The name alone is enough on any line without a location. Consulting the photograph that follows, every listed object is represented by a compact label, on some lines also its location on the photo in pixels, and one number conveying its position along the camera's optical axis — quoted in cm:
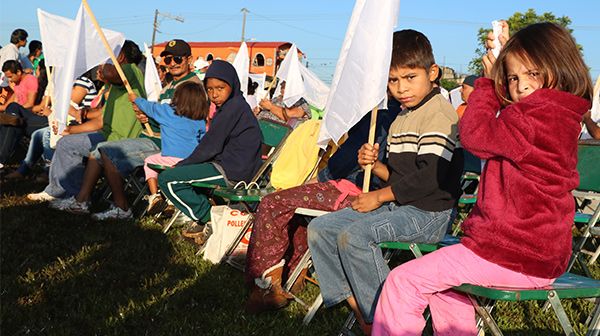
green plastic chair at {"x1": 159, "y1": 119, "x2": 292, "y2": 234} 548
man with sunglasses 677
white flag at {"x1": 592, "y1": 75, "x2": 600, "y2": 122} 771
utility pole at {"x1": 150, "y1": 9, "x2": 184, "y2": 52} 5956
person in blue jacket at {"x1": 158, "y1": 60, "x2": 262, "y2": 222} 570
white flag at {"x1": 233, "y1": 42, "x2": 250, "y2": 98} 1140
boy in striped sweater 333
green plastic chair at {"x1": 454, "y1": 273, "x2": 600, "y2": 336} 260
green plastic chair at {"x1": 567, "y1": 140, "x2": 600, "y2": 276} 453
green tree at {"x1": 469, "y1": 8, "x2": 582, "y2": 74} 5191
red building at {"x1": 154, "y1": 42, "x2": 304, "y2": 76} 5141
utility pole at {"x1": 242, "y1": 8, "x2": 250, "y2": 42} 6072
